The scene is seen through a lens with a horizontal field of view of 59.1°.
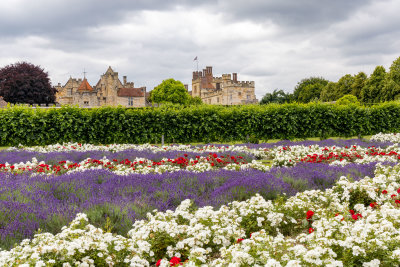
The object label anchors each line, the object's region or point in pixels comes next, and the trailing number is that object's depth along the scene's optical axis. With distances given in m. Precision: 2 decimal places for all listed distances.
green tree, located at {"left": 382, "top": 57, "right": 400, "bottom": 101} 52.03
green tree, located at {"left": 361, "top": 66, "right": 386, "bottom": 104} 57.09
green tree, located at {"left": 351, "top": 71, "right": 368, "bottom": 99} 66.94
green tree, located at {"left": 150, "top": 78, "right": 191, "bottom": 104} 71.88
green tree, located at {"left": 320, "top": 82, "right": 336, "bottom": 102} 75.44
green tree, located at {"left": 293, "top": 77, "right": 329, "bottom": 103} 86.12
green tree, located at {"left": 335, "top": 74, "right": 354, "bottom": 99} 72.24
